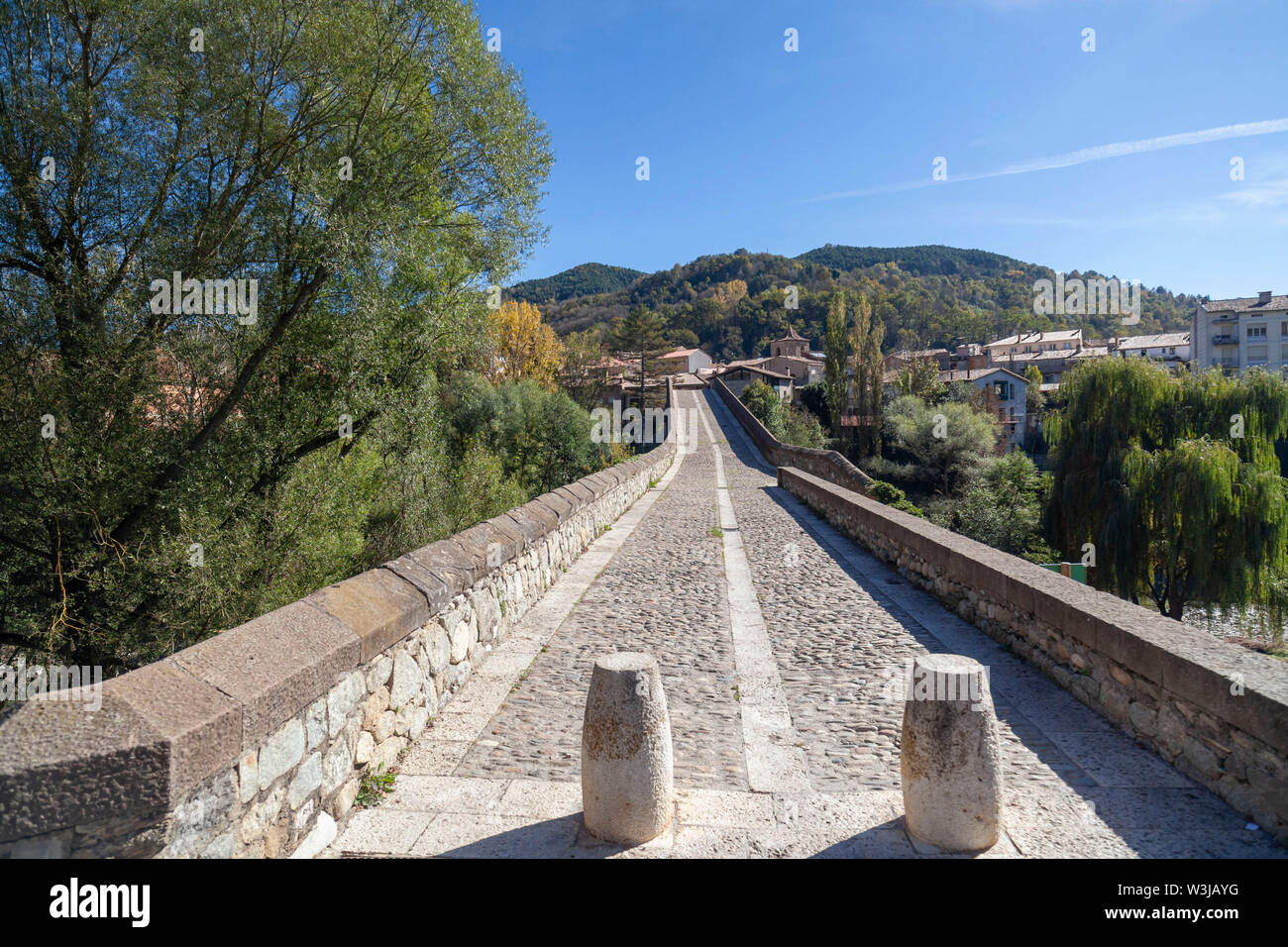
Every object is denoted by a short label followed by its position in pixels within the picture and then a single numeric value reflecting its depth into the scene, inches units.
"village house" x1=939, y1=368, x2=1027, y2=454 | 2138.7
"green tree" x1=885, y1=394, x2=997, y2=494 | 1295.5
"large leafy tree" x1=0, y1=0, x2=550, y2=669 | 267.0
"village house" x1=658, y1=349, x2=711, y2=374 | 3346.5
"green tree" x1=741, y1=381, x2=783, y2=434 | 1711.4
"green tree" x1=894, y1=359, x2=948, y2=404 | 1610.5
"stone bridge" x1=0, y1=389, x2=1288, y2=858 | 87.7
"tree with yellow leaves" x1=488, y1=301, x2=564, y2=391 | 1539.1
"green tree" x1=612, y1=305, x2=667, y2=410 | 2167.8
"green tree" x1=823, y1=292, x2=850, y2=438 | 1609.3
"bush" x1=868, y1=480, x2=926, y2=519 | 669.3
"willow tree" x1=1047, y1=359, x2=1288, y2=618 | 616.4
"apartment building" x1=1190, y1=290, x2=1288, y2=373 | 2258.9
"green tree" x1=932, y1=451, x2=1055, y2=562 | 824.9
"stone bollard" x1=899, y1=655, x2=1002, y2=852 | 109.5
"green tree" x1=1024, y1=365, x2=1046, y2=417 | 2130.9
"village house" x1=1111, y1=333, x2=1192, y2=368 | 2829.7
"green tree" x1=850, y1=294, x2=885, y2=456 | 1555.1
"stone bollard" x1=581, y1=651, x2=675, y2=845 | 113.4
